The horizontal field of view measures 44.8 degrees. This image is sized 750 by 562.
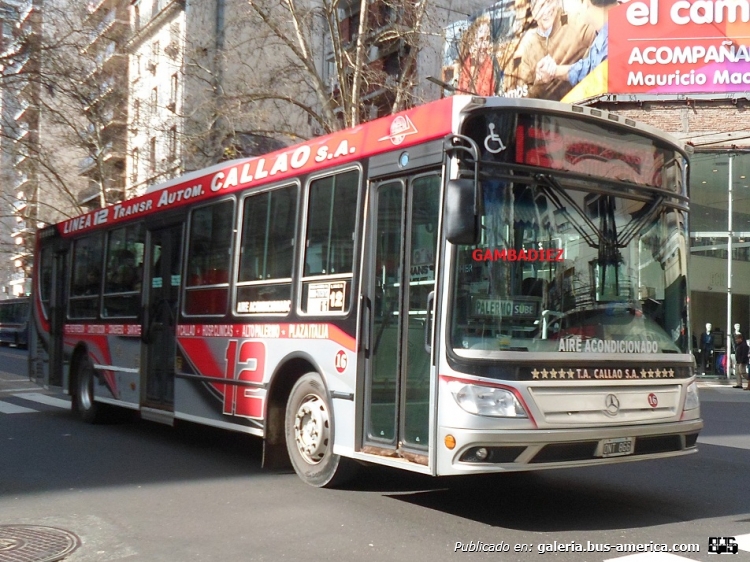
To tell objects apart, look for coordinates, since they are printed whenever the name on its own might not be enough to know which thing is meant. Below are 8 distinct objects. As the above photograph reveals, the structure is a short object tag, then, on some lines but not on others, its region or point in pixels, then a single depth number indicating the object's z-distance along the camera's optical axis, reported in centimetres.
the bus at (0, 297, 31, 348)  5209
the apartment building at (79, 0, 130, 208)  2131
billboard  2480
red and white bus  638
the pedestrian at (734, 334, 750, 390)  2420
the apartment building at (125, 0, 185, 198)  2832
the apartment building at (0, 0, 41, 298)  1772
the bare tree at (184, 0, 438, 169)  2309
